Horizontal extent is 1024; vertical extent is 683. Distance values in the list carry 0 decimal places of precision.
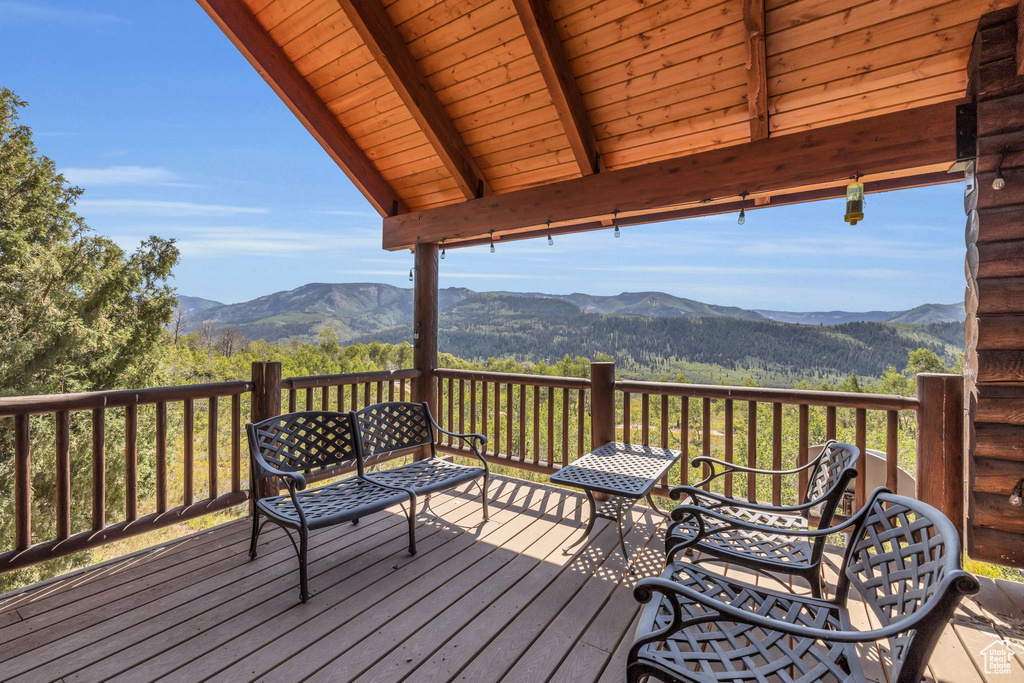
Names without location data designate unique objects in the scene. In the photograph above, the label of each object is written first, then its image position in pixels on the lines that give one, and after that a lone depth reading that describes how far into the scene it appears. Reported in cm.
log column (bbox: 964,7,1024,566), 218
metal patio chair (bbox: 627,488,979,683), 92
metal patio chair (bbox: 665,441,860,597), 169
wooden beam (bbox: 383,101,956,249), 250
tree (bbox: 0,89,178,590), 1170
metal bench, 223
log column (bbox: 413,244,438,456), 459
